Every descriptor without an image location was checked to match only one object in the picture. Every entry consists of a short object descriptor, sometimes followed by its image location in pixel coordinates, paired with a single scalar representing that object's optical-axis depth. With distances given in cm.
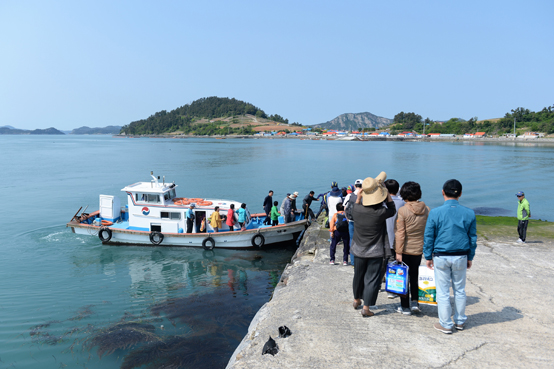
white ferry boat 1545
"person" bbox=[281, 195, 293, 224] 1562
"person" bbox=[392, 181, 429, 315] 540
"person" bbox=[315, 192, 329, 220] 1566
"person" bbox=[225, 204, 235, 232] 1524
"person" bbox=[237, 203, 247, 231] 1508
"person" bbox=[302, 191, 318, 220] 1560
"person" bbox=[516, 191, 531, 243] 1059
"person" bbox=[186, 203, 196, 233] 1530
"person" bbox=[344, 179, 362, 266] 629
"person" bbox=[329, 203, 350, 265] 855
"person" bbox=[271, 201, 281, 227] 1552
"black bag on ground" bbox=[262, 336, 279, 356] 497
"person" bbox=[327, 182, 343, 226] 1094
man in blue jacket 474
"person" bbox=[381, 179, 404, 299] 595
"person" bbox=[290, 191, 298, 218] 1581
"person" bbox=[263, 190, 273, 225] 1629
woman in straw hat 525
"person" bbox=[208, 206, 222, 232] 1504
